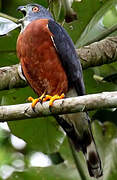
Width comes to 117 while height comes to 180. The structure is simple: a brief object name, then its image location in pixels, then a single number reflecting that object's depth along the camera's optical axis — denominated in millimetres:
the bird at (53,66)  9648
